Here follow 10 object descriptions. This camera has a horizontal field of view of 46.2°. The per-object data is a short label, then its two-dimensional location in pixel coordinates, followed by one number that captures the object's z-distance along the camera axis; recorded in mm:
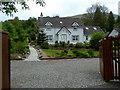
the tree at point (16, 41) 13291
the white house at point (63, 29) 28018
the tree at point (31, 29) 29697
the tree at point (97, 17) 36640
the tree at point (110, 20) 34431
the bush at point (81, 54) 13369
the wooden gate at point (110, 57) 4655
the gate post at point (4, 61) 3158
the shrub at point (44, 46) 20577
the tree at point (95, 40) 19520
